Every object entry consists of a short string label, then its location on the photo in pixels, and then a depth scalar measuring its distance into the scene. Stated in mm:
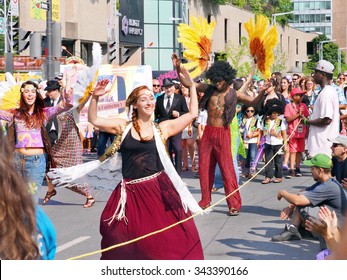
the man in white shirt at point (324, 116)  10148
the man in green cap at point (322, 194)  8047
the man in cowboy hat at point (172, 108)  16156
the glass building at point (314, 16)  156500
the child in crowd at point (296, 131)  15781
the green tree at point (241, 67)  43362
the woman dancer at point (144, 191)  6934
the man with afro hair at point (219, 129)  11117
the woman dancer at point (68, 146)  12398
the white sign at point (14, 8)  38375
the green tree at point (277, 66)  54588
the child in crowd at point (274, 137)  15195
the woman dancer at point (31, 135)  9703
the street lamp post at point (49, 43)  21406
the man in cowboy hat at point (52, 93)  15305
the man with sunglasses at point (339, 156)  9109
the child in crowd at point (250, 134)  15727
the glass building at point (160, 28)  61906
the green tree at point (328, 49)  116475
